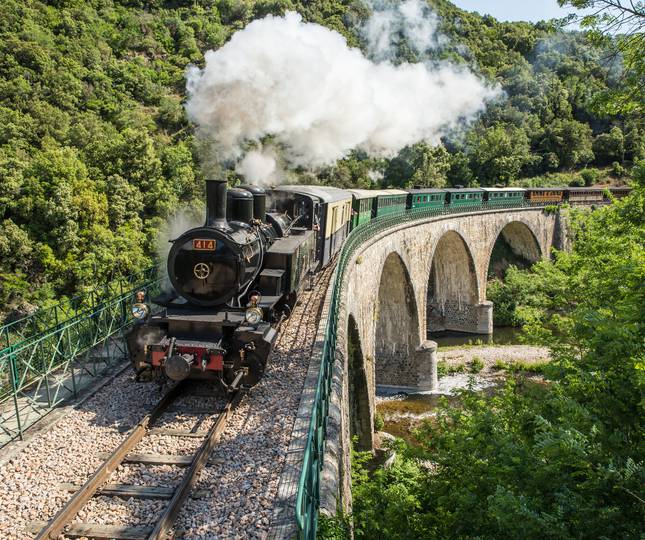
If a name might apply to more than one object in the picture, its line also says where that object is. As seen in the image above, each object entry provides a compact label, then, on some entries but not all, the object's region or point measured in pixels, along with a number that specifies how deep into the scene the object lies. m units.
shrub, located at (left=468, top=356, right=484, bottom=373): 24.33
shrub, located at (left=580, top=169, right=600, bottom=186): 56.47
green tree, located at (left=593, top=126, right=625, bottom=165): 58.48
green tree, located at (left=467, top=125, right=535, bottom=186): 55.78
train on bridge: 7.03
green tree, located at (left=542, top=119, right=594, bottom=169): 58.59
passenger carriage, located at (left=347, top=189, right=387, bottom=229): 18.89
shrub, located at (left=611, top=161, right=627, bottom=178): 56.28
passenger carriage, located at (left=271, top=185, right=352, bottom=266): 11.55
